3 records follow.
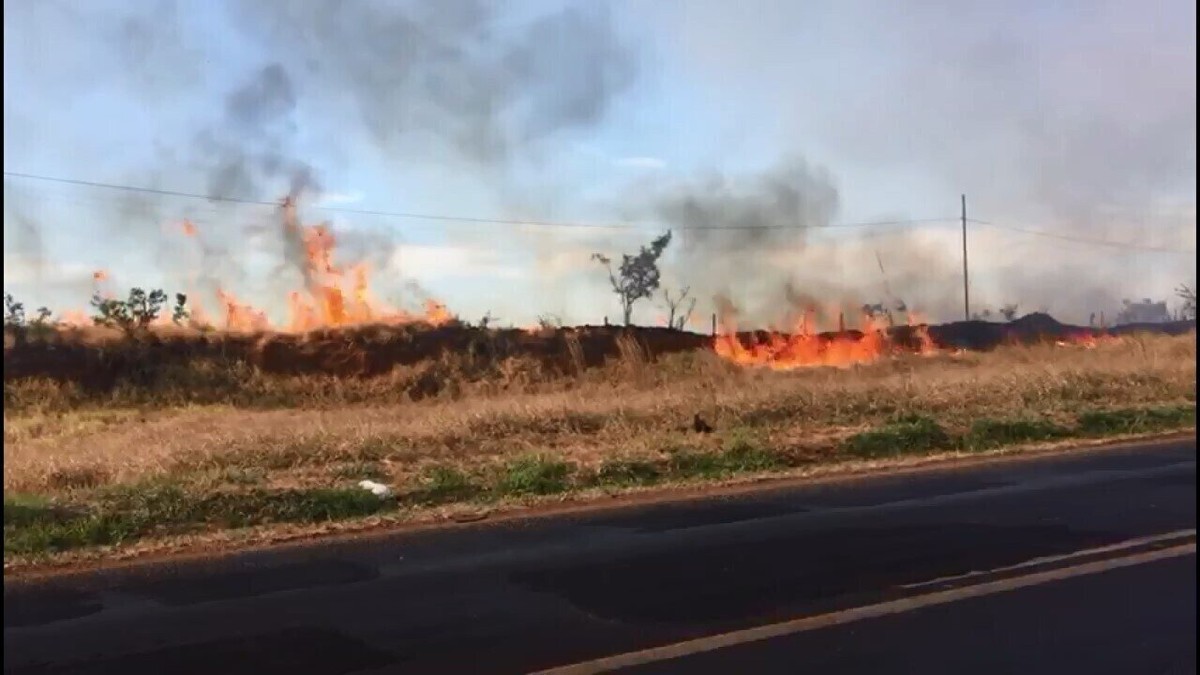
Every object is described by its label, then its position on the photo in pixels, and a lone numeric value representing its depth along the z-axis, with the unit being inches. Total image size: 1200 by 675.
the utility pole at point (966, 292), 1788.9
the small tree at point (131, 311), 1043.3
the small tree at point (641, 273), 1486.2
